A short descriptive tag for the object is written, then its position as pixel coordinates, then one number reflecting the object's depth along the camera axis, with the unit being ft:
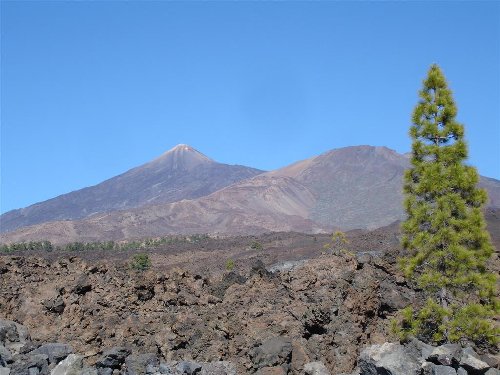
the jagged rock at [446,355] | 35.37
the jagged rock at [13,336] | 46.91
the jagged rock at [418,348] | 37.14
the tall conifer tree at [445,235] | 43.27
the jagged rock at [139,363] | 41.76
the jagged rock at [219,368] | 40.91
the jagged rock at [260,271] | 54.11
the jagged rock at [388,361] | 35.91
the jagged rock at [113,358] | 42.60
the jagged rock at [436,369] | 34.53
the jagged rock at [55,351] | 43.68
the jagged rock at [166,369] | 40.83
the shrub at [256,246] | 287.32
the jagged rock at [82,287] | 53.11
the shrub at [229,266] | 167.85
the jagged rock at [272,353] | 40.47
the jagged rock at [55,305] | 51.39
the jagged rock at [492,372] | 34.71
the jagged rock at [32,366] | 42.34
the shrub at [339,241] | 207.19
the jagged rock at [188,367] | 40.75
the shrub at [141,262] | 161.58
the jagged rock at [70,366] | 41.73
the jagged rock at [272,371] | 39.68
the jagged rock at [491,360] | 37.59
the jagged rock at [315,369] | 39.40
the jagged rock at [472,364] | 34.81
